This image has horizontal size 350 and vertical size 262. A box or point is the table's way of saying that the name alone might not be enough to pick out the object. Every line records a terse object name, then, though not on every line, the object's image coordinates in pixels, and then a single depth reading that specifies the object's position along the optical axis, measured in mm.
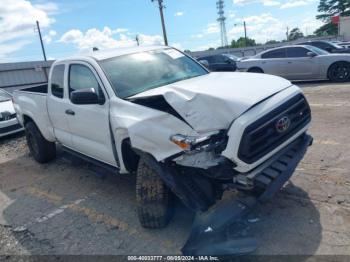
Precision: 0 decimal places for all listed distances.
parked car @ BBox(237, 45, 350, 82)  11586
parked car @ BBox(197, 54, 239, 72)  19062
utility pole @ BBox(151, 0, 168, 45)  32619
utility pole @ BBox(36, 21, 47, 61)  44712
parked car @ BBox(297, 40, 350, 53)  15396
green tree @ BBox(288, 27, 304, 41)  86881
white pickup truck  3010
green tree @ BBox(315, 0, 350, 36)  60597
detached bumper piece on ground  2934
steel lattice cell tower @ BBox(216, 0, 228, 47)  76500
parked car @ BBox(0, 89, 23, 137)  9523
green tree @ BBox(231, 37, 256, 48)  76438
